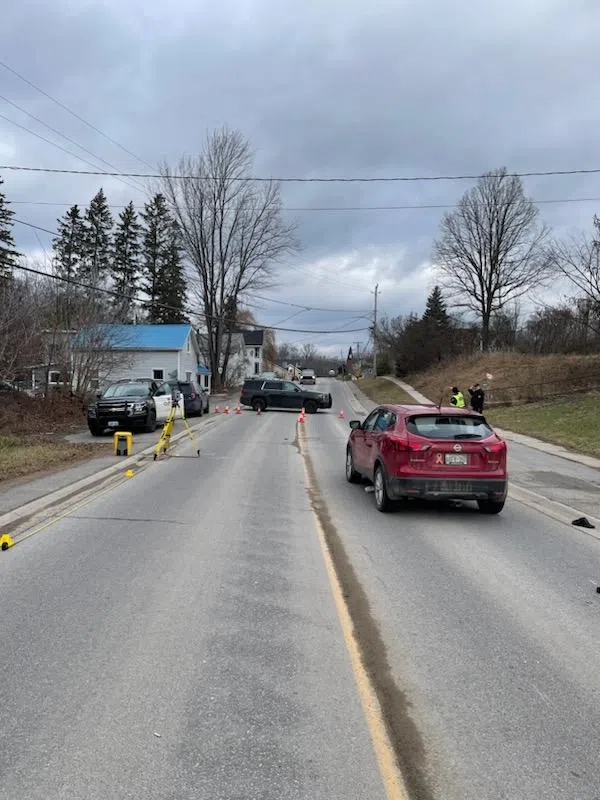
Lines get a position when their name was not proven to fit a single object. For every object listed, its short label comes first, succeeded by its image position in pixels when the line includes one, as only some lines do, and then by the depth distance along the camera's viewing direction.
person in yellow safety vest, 23.48
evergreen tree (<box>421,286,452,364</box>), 55.19
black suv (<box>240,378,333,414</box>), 34.69
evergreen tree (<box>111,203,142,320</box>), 70.67
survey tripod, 15.48
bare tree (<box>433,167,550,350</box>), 56.84
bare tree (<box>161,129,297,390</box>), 56.44
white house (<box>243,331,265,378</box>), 99.44
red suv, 8.54
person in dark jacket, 26.72
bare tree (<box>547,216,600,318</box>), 31.25
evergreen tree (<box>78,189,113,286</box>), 65.50
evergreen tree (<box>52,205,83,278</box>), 58.66
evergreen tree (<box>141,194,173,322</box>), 70.75
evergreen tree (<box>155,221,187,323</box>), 69.81
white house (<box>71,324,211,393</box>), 47.88
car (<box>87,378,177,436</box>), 20.12
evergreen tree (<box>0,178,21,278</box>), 46.95
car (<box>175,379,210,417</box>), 30.09
